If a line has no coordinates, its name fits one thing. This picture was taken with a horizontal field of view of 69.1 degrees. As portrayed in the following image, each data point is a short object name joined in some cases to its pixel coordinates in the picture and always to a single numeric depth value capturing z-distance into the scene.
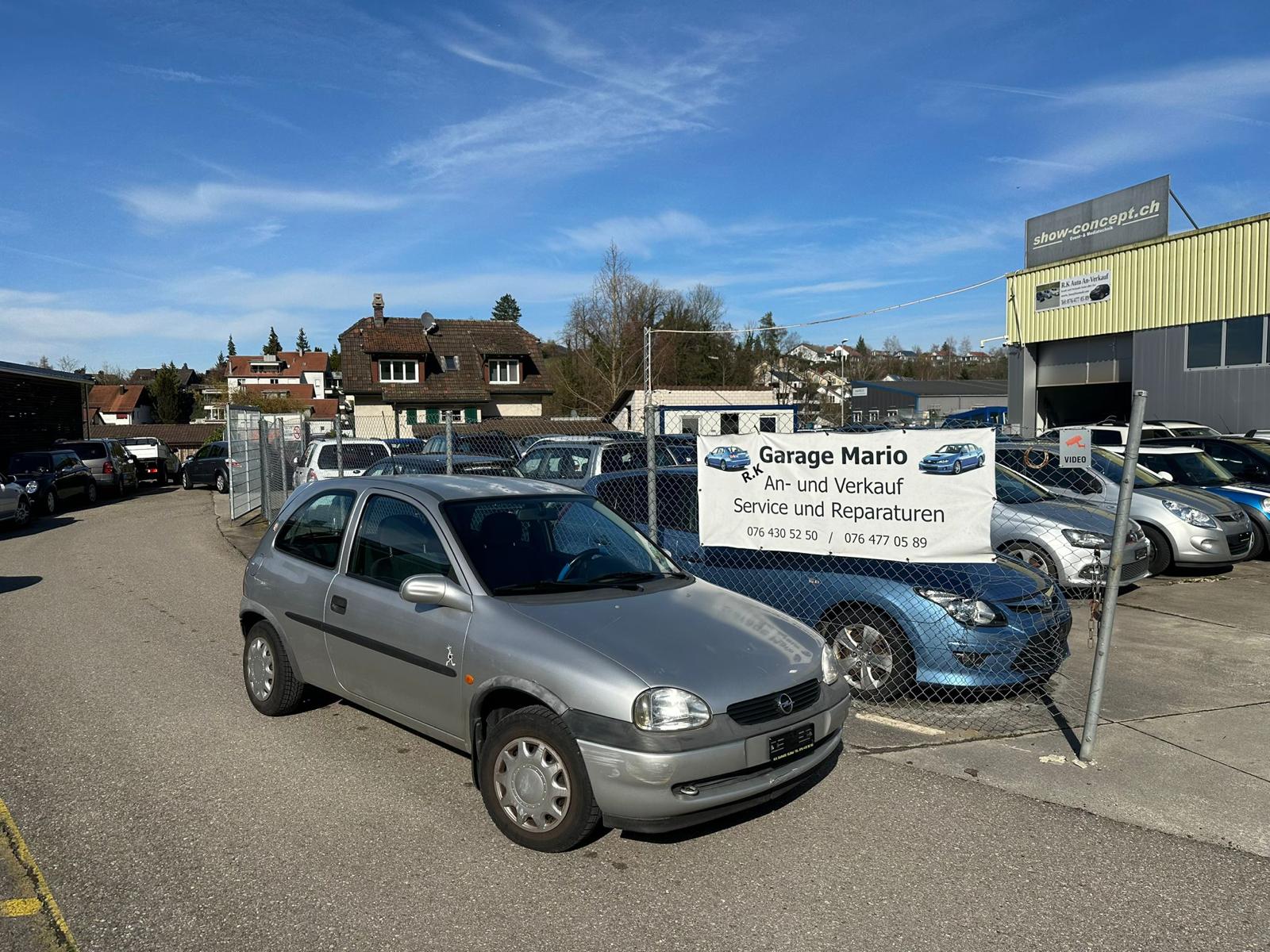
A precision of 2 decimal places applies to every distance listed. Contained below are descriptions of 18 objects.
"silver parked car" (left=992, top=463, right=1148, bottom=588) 8.47
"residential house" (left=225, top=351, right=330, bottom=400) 127.00
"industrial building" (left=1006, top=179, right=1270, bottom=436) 23.80
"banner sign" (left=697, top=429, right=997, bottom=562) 5.54
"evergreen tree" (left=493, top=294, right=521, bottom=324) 107.69
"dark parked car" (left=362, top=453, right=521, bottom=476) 12.23
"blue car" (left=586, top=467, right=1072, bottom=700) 5.66
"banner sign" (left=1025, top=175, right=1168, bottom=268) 26.73
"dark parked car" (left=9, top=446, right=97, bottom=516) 20.64
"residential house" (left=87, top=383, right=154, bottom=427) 94.69
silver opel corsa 3.67
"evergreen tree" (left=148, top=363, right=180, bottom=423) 74.69
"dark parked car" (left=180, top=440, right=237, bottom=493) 29.19
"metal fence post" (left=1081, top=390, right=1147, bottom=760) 4.55
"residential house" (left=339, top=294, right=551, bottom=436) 48.25
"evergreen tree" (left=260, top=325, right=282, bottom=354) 147.75
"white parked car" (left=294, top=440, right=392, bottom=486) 15.74
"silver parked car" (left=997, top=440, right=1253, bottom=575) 10.33
